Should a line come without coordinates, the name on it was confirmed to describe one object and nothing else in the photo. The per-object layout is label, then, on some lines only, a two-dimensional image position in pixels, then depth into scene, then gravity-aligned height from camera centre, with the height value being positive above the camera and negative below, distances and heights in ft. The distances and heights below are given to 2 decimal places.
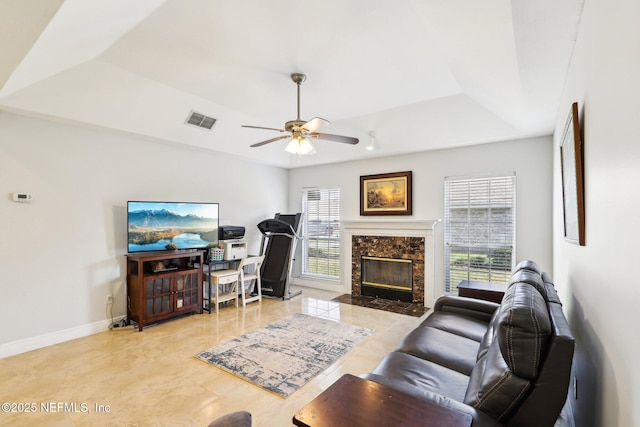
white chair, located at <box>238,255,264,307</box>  16.32 -4.02
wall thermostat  10.84 +0.68
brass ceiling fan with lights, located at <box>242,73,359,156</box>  10.52 +2.97
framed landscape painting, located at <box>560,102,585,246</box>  5.60 +0.71
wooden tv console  12.94 -3.24
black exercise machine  18.08 -2.40
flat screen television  13.43 -0.48
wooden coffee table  3.86 -2.66
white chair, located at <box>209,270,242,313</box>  15.39 -3.40
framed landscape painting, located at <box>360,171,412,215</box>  17.31 +1.27
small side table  11.07 -2.87
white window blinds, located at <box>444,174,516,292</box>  14.49 -0.71
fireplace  16.30 -1.94
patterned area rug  9.12 -4.88
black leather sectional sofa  4.00 -2.40
